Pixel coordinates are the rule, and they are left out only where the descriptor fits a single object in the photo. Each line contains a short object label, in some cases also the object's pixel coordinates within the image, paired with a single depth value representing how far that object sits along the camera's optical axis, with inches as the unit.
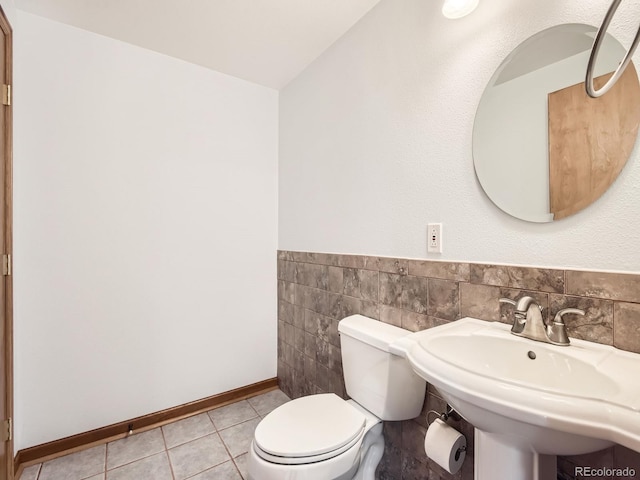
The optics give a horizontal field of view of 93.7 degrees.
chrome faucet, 33.6
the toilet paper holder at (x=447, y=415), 43.5
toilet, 41.0
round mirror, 32.6
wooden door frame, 56.2
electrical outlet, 48.7
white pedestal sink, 21.6
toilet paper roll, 39.8
